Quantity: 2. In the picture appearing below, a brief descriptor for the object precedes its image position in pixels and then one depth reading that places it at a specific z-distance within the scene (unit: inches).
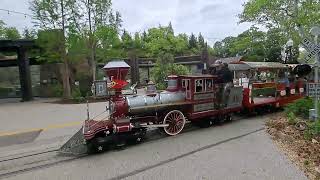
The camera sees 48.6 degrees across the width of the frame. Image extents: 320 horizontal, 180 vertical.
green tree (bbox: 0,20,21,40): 2187.1
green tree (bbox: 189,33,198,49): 3678.6
